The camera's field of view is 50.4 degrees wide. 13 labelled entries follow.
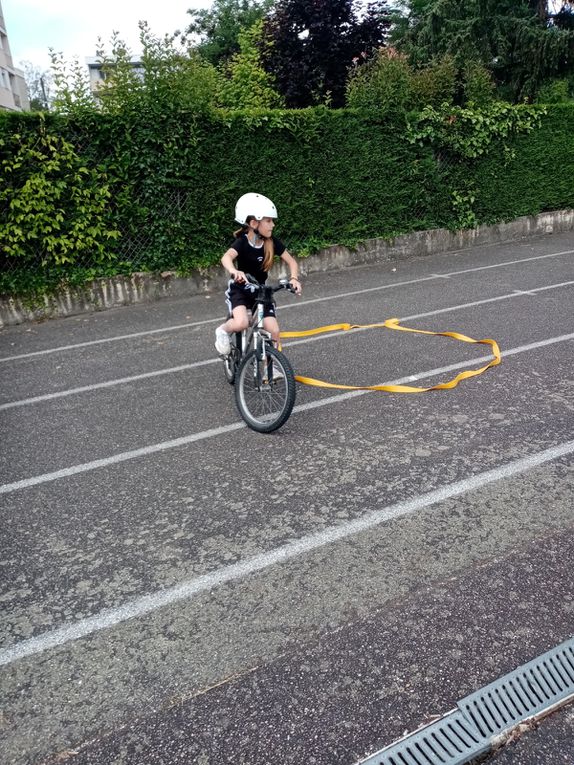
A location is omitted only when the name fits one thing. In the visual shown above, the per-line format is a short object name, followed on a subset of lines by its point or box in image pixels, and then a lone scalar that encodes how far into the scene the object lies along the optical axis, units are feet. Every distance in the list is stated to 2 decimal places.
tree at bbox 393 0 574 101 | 75.41
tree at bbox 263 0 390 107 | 66.95
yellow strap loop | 18.65
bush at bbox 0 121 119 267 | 31.96
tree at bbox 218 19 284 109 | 55.11
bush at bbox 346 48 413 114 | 43.27
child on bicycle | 16.81
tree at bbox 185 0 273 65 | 155.43
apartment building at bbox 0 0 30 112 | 167.63
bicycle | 15.97
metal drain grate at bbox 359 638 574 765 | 7.00
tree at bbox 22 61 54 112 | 247.29
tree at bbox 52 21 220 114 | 33.99
